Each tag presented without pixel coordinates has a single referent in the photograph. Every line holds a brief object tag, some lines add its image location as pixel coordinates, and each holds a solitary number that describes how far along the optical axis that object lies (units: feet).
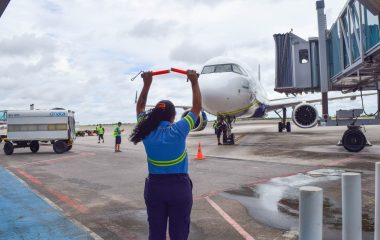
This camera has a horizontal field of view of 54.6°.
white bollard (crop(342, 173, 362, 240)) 11.75
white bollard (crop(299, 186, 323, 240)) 9.72
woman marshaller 11.44
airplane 61.82
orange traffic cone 49.84
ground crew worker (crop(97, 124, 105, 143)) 101.41
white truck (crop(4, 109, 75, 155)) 67.67
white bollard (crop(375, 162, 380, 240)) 12.91
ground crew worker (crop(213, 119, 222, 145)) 71.31
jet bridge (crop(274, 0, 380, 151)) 38.37
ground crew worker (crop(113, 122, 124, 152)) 68.39
